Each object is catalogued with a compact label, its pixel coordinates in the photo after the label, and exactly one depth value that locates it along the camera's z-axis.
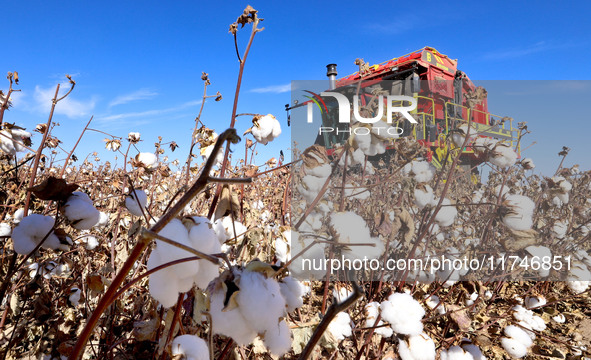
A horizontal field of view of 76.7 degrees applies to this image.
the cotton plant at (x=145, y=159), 1.47
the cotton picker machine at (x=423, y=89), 6.68
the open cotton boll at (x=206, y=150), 1.31
